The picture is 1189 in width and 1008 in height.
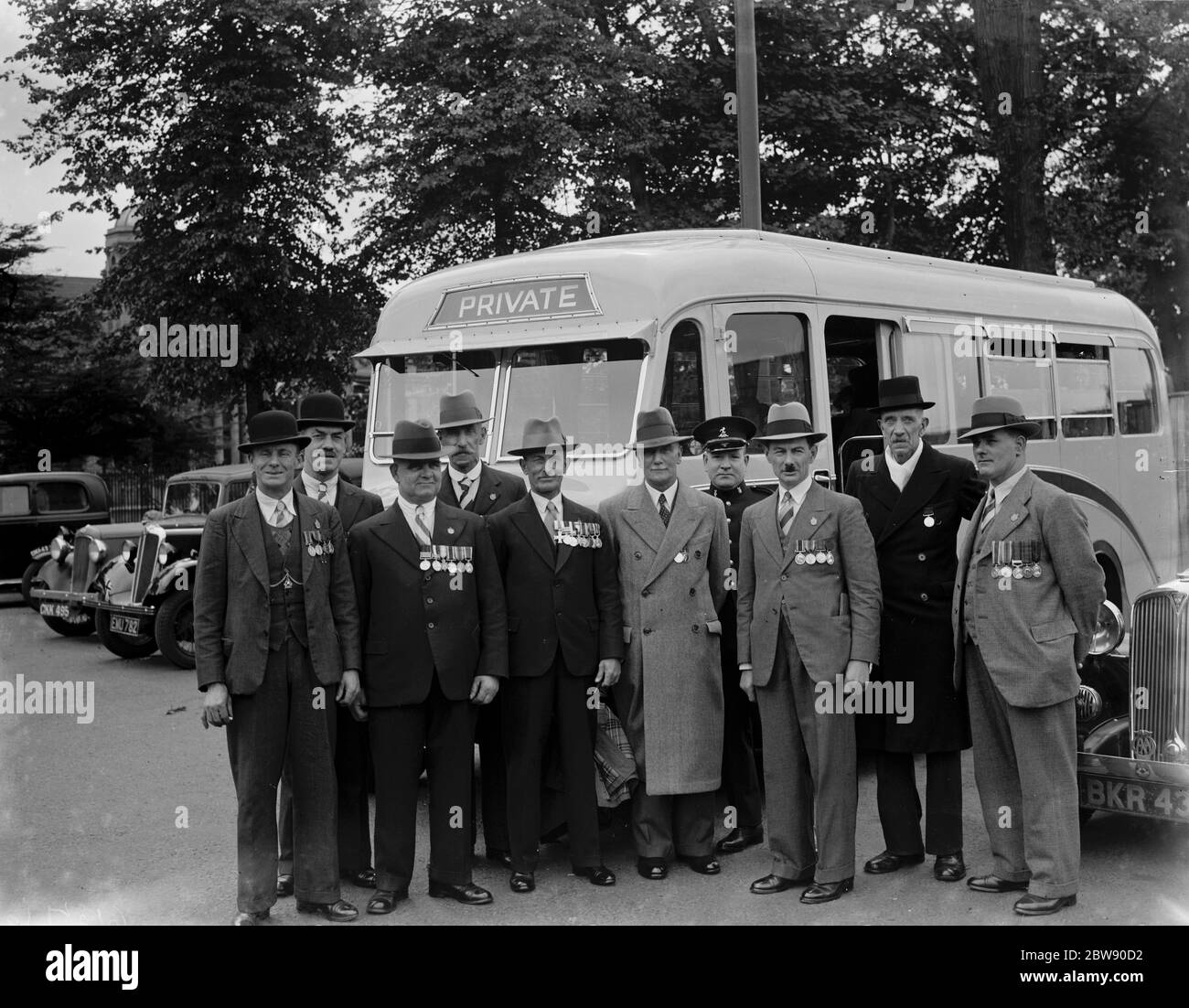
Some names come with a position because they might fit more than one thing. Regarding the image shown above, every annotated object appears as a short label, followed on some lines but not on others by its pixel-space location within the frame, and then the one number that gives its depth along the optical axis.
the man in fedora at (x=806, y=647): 5.57
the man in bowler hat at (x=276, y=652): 5.20
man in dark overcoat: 5.71
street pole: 12.30
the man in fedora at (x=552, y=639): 5.76
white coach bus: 7.34
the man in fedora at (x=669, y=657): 5.88
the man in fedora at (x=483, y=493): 6.07
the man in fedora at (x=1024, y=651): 5.20
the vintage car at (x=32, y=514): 18.67
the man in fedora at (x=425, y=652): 5.51
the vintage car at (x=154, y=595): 12.56
